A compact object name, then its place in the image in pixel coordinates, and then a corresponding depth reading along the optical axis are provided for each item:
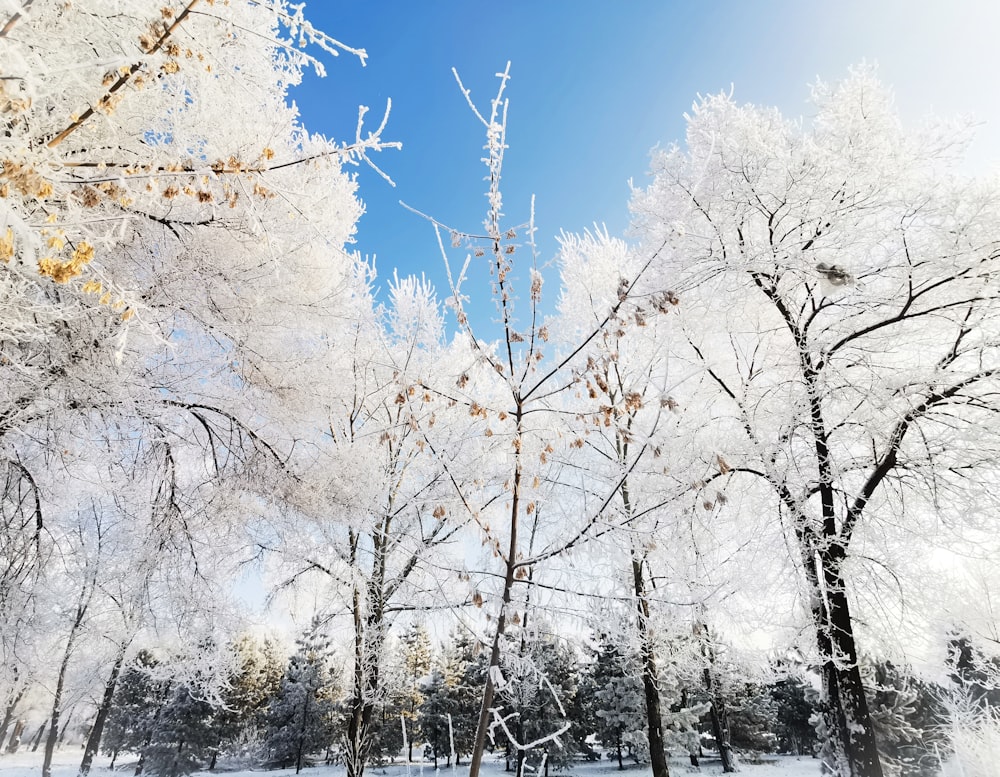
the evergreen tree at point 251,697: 30.16
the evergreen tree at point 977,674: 8.24
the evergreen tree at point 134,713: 27.05
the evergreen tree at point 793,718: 28.05
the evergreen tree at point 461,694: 26.25
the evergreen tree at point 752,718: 26.84
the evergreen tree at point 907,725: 18.42
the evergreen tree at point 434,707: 27.61
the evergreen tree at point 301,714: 28.86
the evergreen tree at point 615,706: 22.53
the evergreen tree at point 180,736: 26.44
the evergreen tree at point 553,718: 23.33
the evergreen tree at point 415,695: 25.25
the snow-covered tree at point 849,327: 4.84
